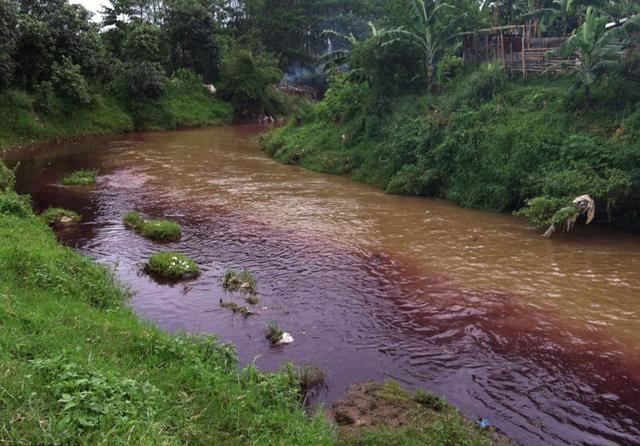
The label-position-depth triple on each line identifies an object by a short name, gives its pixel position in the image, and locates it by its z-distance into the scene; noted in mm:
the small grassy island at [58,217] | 14578
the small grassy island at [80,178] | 20248
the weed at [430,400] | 6488
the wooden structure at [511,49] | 20000
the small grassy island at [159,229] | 13758
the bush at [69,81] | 33747
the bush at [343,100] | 24500
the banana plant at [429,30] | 20938
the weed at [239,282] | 10406
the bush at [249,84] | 47969
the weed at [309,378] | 7000
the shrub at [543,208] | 13602
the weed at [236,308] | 9305
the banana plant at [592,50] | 15102
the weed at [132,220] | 14750
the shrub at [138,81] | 40531
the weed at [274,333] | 8289
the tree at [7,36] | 27141
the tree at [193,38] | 46125
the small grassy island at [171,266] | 11016
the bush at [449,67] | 22234
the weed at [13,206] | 12930
